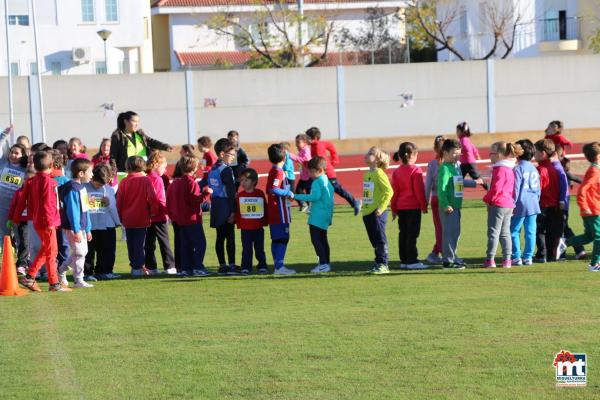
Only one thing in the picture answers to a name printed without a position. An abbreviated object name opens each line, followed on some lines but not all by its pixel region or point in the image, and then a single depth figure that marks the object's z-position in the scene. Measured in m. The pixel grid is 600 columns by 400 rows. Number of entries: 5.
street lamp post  52.01
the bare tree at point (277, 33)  58.72
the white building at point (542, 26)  63.12
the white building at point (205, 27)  71.19
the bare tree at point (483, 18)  57.56
